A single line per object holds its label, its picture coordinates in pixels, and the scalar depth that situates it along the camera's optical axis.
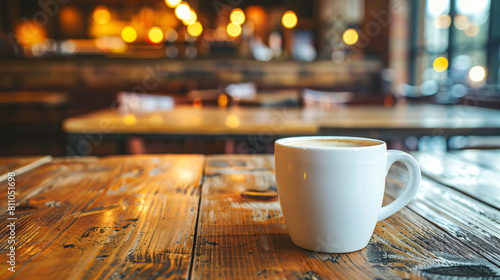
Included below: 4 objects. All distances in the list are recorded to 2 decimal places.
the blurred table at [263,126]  1.59
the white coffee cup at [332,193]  0.44
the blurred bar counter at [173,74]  5.57
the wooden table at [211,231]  0.41
